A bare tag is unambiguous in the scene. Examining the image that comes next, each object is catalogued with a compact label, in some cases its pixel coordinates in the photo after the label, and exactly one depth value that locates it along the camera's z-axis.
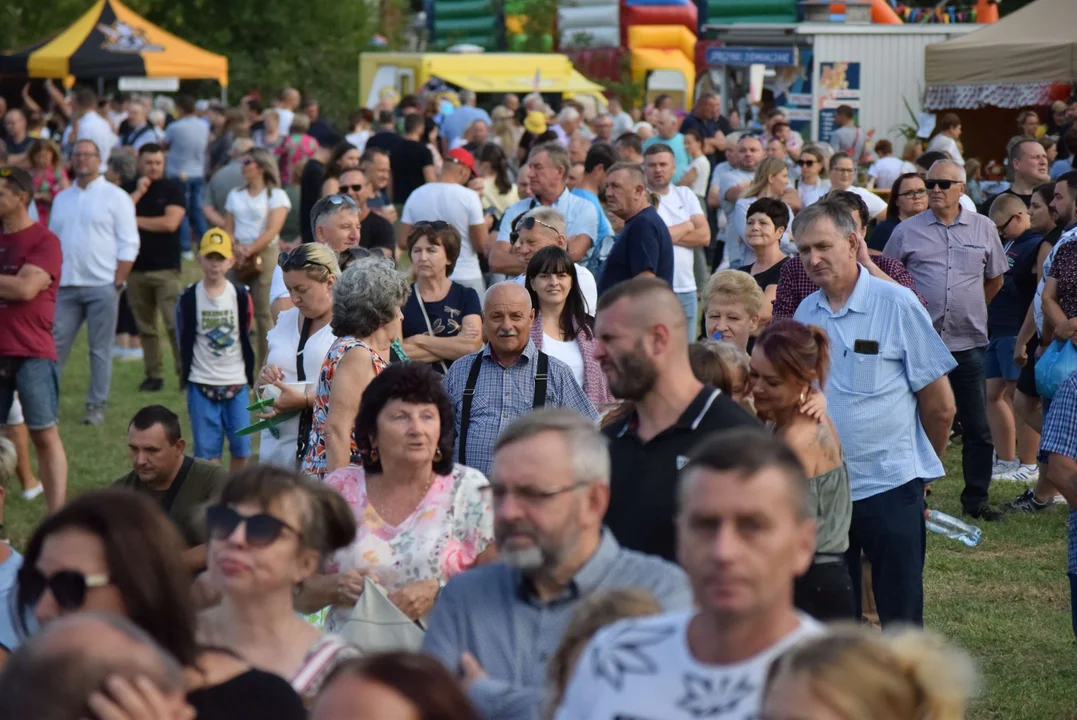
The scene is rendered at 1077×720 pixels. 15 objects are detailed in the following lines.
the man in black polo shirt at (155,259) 25.87
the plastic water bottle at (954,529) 17.03
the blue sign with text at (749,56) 44.09
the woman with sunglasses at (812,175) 25.20
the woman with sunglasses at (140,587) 5.99
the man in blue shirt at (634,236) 17.36
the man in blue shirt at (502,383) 11.66
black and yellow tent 52.62
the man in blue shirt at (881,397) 11.57
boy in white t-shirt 18.25
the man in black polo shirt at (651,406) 7.88
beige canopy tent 33.69
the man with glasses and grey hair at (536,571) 6.29
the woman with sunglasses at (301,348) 12.48
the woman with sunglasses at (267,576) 6.91
